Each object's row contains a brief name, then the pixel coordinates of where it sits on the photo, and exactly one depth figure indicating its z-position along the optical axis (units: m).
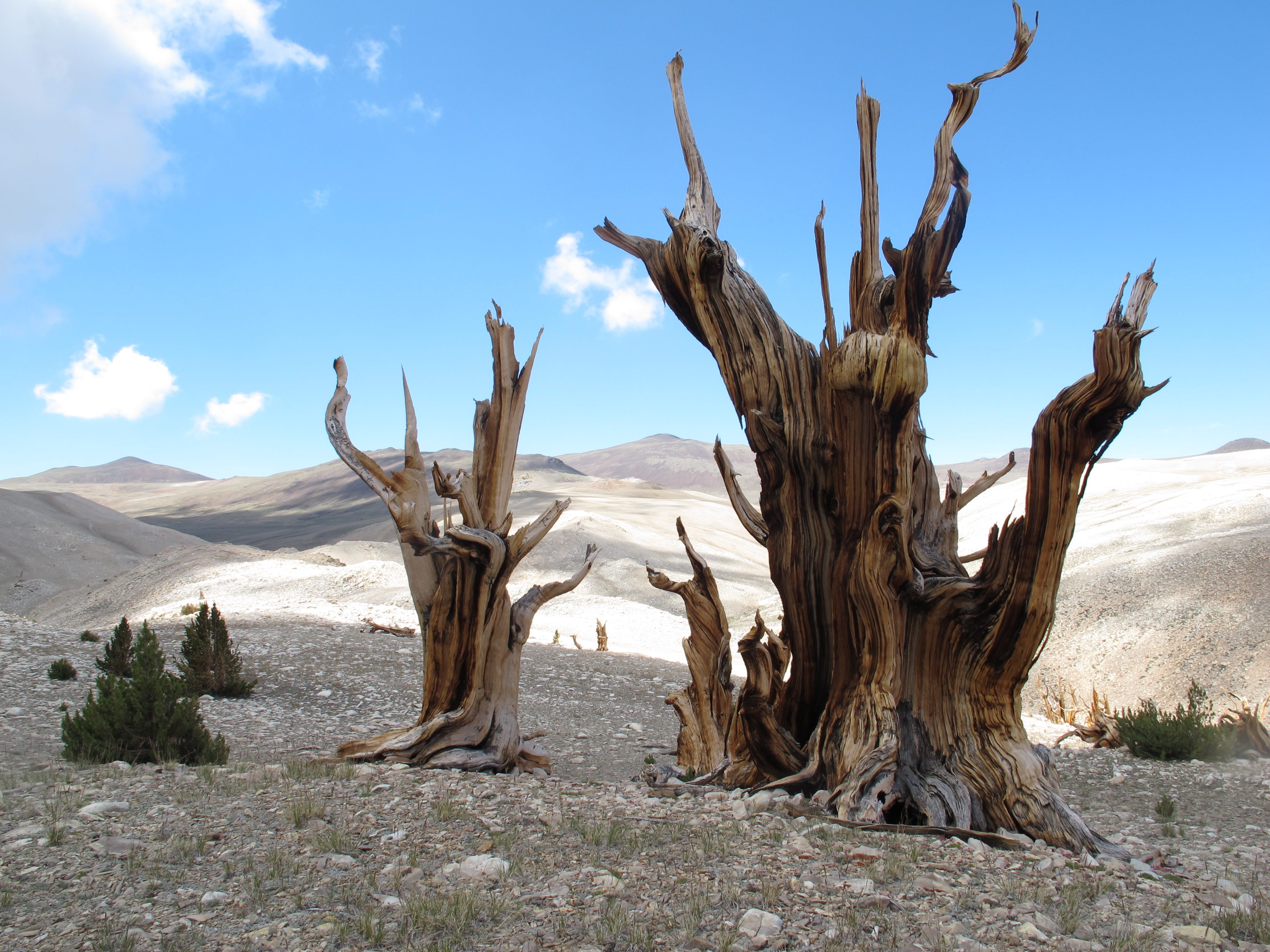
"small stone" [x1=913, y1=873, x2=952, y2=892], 3.46
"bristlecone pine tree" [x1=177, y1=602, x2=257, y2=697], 9.59
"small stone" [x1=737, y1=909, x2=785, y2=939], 2.97
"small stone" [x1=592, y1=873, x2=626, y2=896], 3.33
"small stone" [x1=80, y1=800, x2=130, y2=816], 4.11
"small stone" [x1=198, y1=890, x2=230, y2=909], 3.08
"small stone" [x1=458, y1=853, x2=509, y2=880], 3.47
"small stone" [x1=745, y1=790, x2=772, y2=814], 4.74
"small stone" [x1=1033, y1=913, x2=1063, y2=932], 3.15
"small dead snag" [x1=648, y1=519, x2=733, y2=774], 7.45
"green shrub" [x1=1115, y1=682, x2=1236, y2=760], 8.43
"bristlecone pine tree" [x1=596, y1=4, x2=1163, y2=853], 4.59
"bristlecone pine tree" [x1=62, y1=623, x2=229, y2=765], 5.94
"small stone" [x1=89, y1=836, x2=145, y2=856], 3.57
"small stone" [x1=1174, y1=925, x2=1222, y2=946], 3.06
